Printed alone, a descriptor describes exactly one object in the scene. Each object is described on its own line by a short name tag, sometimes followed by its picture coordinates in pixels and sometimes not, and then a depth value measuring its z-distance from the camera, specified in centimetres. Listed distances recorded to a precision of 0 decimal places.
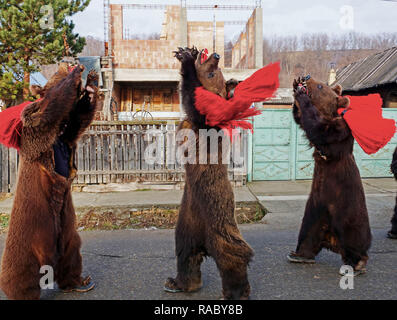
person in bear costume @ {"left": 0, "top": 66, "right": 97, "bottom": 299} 259
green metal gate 868
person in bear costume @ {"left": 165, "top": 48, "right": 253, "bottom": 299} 266
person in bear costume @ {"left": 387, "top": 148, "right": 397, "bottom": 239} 464
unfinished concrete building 1397
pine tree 795
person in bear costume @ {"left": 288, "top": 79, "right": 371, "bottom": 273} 340
